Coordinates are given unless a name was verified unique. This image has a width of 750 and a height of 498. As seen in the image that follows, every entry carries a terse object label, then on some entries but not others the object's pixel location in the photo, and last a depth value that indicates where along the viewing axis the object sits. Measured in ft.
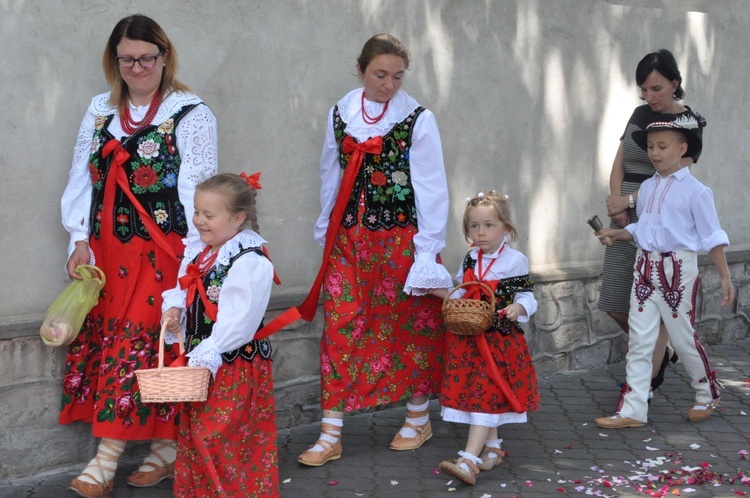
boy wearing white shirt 20.43
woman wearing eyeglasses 16.93
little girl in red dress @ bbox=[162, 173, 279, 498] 14.84
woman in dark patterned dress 21.30
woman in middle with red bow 18.65
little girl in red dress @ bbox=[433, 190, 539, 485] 18.03
